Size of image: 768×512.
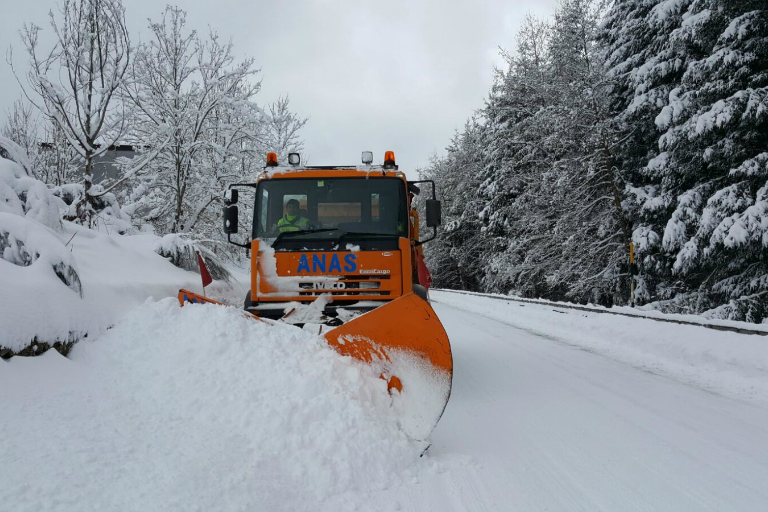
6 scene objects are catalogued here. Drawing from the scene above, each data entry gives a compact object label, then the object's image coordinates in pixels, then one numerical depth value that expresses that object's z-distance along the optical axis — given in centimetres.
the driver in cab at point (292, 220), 548
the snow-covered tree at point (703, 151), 1146
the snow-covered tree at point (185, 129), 1381
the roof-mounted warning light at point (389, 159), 613
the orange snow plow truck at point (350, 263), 365
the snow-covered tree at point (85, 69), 1042
